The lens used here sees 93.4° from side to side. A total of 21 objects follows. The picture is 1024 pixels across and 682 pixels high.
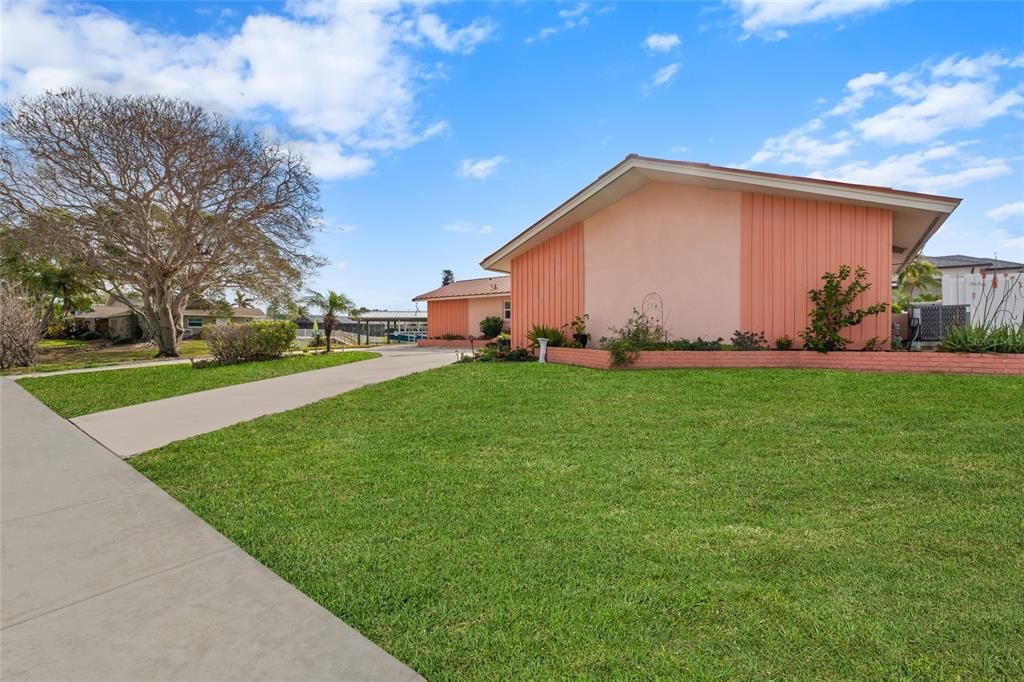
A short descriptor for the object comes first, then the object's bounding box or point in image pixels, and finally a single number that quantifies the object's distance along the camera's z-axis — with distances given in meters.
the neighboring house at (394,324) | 50.03
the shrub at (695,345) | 10.40
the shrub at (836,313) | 9.71
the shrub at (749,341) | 10.41
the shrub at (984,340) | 8.51
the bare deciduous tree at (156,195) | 18.78
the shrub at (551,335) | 12.70
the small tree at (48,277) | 21.86
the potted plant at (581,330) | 12.37
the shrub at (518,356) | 12.94
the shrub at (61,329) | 36.54
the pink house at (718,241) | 10.02
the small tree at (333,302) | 23.90
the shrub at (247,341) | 14.04
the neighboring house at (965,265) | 29.19
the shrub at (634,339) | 10.03
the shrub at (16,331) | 15.76
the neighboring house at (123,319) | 38.09
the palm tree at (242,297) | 26.85
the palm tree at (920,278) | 30.48
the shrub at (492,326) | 24.95
